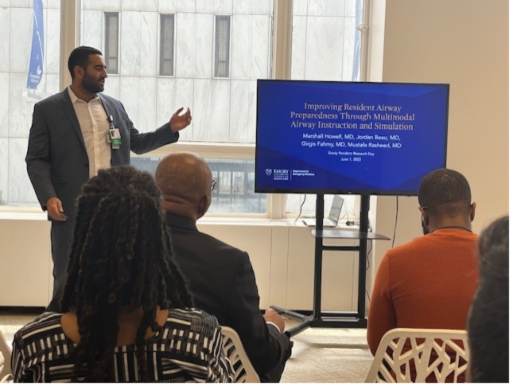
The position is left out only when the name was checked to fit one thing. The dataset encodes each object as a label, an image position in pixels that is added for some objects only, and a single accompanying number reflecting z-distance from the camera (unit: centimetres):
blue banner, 555
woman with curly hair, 151
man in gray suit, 419
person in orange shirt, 236
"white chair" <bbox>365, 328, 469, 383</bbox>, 206
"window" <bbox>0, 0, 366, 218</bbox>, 557
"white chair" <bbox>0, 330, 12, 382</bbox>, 212
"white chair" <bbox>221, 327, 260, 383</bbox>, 200
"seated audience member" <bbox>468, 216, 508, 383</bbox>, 91
